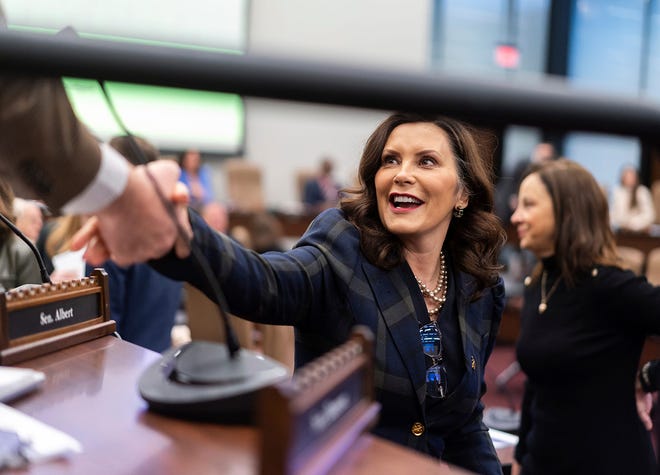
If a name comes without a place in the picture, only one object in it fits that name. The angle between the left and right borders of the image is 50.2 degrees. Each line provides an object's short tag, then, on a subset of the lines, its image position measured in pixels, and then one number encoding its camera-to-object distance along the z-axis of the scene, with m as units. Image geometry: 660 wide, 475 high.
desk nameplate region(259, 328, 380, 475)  0.50
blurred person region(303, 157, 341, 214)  8.75
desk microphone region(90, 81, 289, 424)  0.66
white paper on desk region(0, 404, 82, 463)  0.59
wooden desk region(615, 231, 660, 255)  6.77
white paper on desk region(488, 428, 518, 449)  1.96
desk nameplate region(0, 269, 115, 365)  0.84
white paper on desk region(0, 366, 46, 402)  0.72
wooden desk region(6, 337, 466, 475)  0.59
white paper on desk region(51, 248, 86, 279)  2.01
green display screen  7.58
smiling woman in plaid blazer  1.37
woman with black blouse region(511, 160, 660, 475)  2.36
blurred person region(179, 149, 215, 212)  7.26
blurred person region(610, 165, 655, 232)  8.02
